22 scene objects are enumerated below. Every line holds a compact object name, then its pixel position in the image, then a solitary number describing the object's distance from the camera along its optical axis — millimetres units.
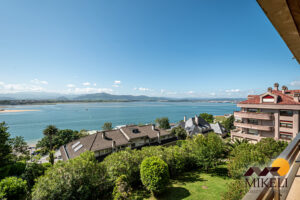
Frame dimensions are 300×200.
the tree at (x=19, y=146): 32131
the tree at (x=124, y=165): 13519
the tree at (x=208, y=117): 64250
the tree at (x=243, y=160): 11504
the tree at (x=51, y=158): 26312
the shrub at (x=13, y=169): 20000
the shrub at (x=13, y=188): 12883
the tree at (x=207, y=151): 17438
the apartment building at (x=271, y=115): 19656
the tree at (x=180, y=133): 34062
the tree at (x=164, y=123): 61278
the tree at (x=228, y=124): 49622
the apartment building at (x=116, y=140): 21562
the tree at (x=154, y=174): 12948
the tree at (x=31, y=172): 18469
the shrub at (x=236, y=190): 7464
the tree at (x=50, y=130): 33625
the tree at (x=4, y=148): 21594
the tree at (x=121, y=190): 11203
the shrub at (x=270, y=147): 14509
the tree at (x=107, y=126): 58688
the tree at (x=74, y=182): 9648
